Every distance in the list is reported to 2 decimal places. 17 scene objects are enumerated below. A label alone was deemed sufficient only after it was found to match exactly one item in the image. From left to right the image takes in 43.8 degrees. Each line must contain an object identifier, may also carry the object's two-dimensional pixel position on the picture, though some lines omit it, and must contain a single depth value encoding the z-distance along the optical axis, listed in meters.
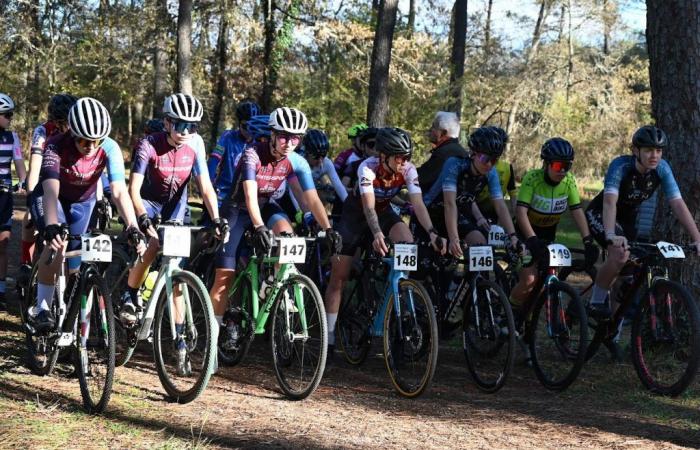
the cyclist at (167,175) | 6.57
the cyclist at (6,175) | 9.11
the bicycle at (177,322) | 5.96
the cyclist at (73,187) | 6.10
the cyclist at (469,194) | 7.31
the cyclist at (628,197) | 7.05
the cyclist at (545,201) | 7.52
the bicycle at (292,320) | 6.16
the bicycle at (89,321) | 5.62
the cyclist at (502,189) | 8.63
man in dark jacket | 8.98
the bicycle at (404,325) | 6.39
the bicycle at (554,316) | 6.84
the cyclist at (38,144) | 8.34
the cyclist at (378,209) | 7.02
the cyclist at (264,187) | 6.77
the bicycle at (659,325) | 6.41
